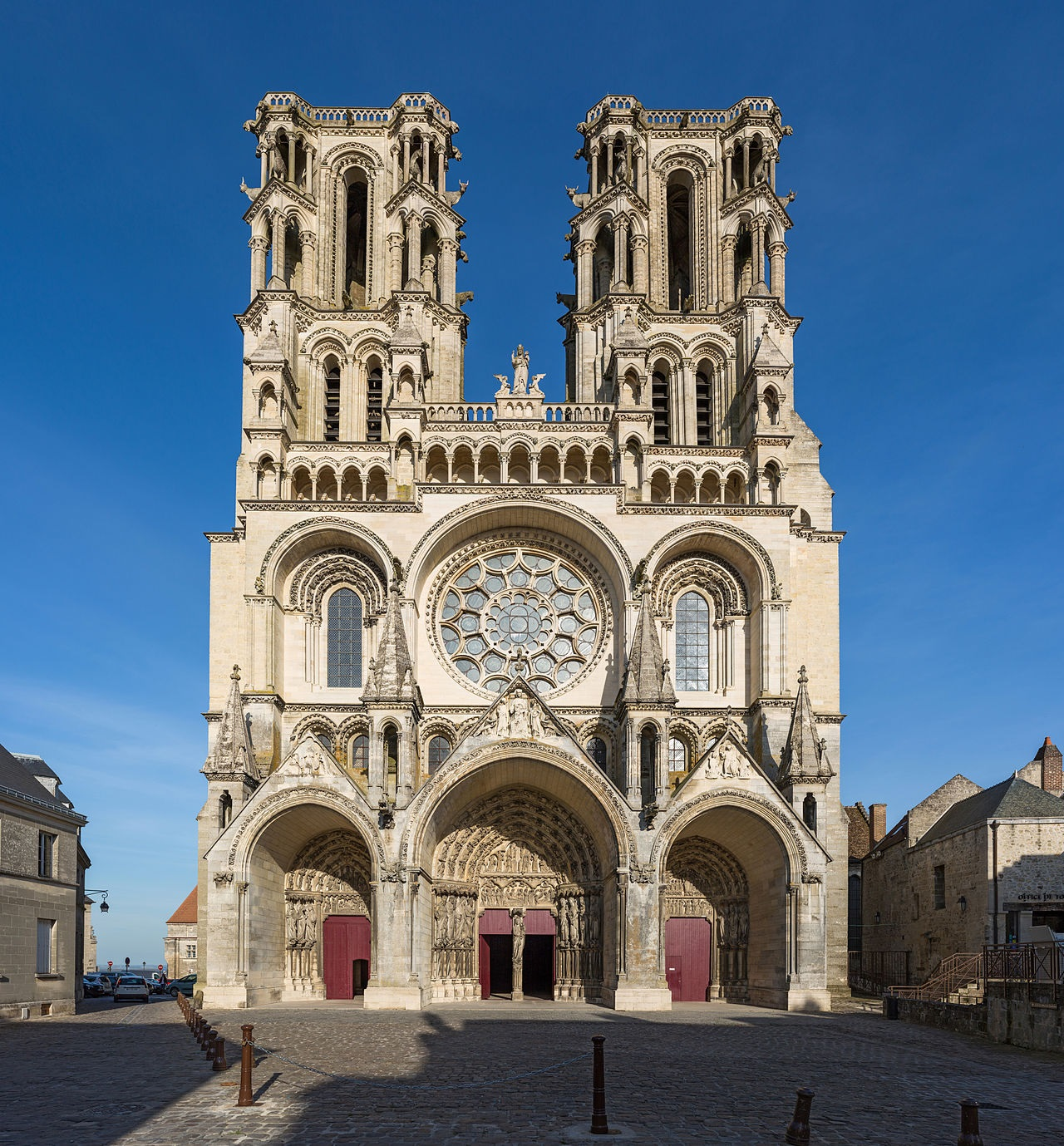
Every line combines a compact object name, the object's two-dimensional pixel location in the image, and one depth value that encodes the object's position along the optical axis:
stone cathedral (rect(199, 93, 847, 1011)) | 27.00
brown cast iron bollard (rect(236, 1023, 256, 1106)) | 12.16
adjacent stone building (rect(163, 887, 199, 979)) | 58.28
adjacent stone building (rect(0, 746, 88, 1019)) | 26.12
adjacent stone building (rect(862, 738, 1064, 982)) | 30.31
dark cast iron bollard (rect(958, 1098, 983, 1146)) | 9.24
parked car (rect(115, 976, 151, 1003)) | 40.34
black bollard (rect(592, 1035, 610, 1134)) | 10.82
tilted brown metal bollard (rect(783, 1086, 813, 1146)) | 10.12
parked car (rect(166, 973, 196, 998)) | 41.25
